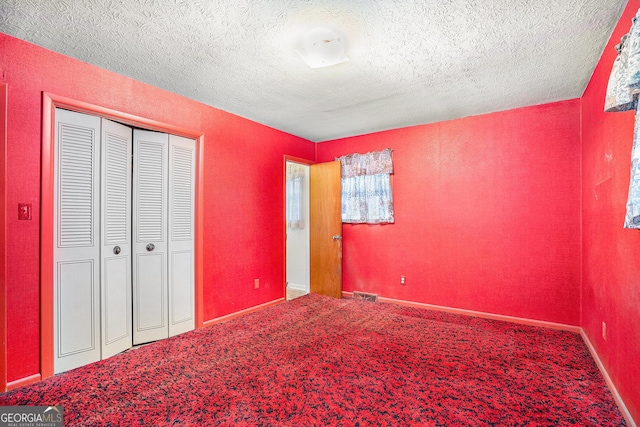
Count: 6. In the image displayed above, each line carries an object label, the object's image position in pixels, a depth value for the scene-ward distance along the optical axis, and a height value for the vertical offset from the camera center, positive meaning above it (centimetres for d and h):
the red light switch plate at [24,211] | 210 +4
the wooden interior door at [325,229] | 457 -20
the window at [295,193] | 521 +39
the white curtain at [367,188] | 433 +41
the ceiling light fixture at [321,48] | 202 +116
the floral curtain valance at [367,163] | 432 +77
